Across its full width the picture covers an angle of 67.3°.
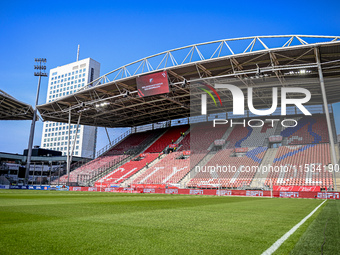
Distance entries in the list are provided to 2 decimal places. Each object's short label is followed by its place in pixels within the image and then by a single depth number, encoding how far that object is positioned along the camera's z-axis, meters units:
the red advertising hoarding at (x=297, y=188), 21.92
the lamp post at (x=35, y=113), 37.53
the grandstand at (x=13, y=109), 34.12
